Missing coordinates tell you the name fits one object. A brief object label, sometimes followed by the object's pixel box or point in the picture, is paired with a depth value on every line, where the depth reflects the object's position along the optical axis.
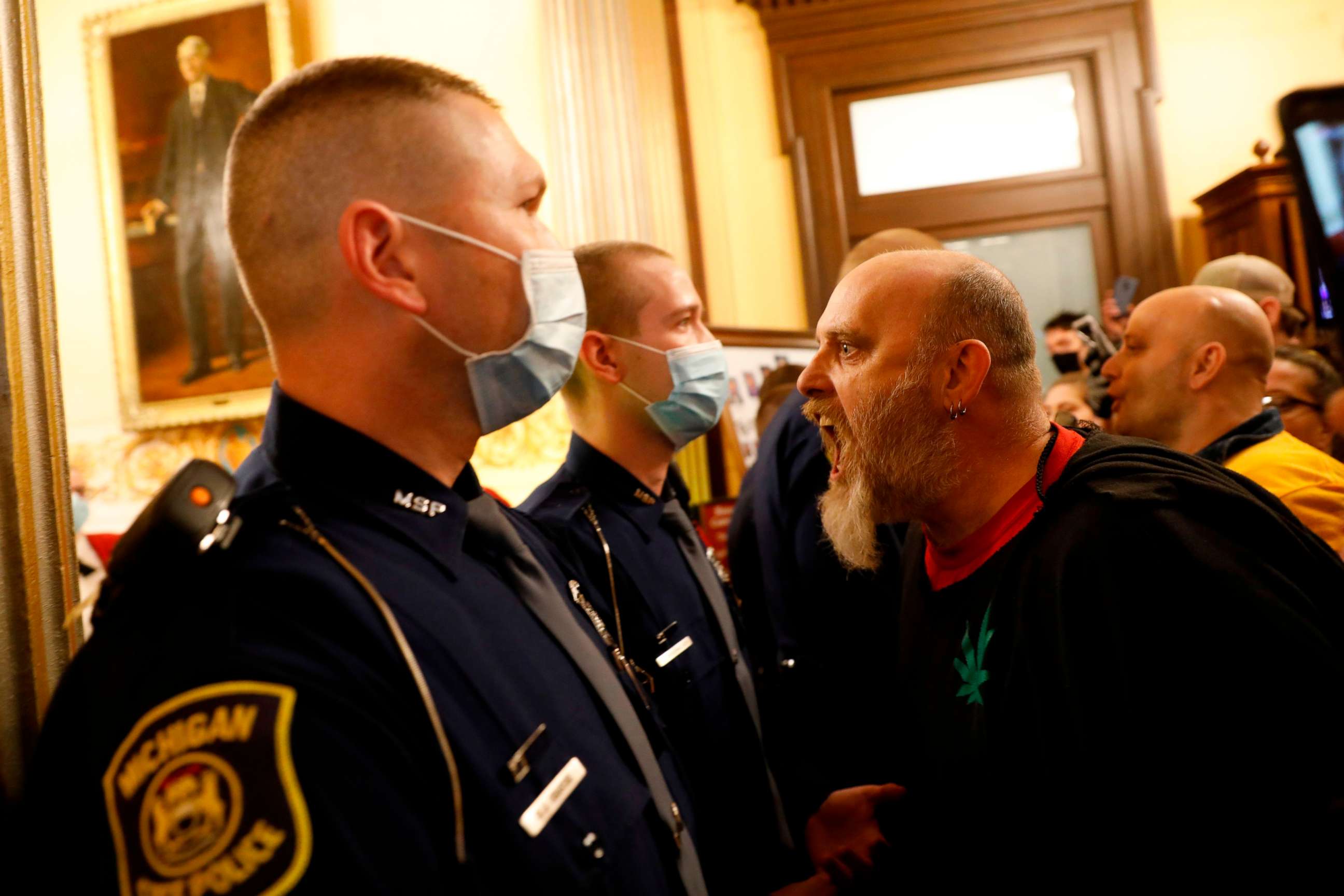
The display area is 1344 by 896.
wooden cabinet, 5.68
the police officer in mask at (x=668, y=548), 2.00
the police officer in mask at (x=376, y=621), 0.90
